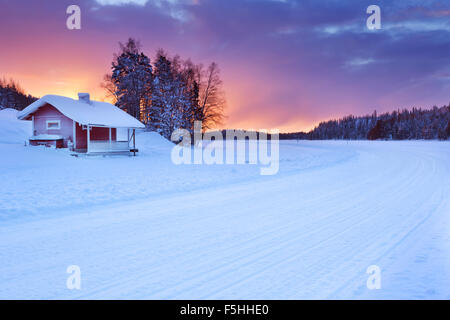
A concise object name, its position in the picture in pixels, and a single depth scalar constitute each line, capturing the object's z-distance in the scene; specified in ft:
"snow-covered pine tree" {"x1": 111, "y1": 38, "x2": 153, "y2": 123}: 150.20
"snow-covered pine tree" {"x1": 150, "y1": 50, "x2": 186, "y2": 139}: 130.72
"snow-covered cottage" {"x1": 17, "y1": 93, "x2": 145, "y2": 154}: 78.33
